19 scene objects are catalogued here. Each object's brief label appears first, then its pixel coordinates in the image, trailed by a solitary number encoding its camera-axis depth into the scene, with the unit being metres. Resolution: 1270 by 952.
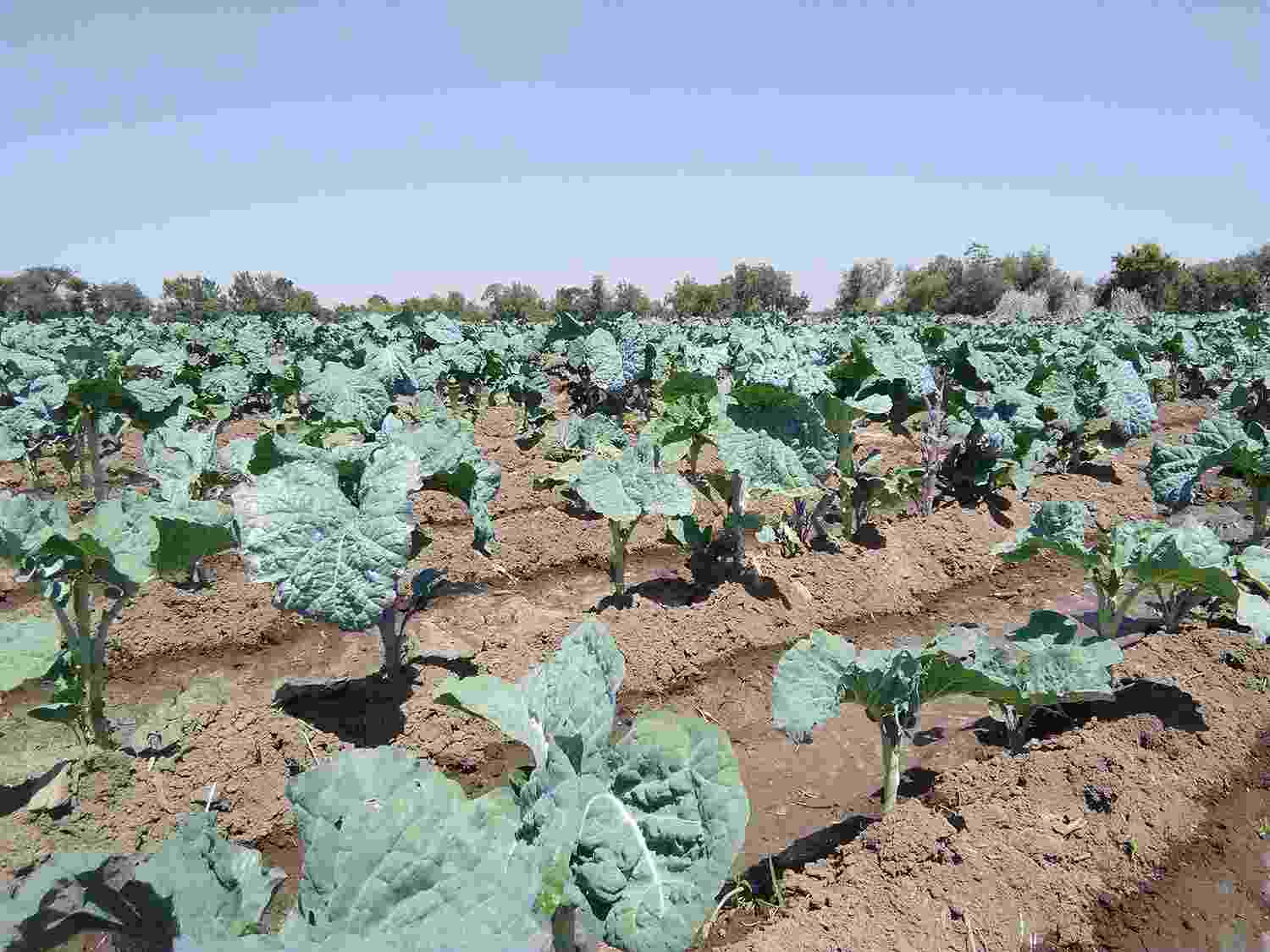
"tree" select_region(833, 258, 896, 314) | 74.56
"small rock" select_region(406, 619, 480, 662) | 4.44
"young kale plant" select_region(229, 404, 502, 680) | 3.16
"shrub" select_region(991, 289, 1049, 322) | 53.69
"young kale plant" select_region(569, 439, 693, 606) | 4.88
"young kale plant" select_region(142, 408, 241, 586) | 5.38
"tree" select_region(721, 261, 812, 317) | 60.03
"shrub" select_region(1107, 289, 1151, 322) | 50.06
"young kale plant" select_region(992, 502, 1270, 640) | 3.97
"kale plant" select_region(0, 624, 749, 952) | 1.21
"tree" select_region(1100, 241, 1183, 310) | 53.34
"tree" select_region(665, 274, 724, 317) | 61.31
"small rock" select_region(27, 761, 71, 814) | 3.27
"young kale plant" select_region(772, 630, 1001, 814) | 2.91
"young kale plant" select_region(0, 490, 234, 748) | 3.20
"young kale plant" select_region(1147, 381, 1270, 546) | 5.45
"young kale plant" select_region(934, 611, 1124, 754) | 3.29
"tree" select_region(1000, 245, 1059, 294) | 64.25
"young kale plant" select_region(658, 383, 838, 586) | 4.96
